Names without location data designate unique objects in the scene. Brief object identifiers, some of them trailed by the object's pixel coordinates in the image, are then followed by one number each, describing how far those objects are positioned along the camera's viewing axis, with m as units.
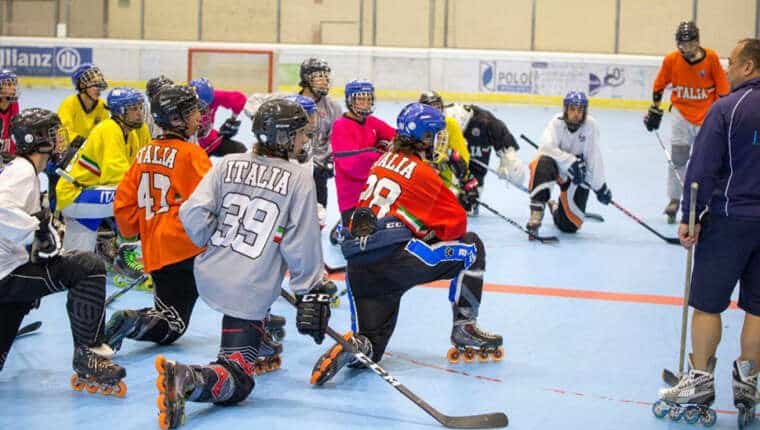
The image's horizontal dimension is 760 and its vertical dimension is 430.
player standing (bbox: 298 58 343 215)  13.77
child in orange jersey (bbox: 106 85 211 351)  9.22
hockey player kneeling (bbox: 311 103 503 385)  9.37
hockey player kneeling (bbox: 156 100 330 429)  8.05
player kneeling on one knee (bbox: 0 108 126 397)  7.96
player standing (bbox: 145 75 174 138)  12.52
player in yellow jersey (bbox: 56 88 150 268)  11.91
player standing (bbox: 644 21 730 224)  17.55
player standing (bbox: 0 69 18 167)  13.98
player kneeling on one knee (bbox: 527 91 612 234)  16.89
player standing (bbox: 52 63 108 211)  14.34
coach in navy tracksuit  8.07
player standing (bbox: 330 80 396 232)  12.75
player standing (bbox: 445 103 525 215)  18.12
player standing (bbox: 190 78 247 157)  13.37
